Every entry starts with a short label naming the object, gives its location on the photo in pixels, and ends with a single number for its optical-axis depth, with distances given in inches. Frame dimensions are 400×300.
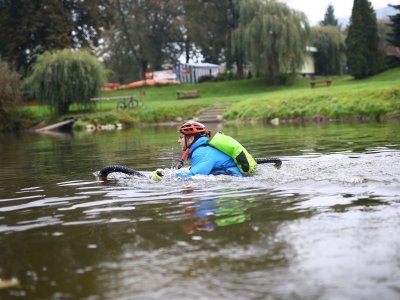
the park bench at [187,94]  2128.4
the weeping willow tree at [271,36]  1935.3
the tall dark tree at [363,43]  2069.4
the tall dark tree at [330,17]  5369.1
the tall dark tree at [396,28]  2113.7
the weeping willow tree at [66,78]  1631.4
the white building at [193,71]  2903.5
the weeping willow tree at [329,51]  2566.4
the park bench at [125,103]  1779.8
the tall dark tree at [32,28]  2065.7
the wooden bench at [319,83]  1881.2
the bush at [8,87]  1628.9
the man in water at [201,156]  384.1
